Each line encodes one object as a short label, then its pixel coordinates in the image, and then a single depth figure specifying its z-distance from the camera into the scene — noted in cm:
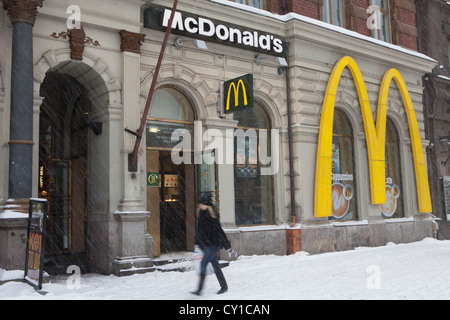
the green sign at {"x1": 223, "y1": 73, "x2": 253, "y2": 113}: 1221
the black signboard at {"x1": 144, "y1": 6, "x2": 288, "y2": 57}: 1191
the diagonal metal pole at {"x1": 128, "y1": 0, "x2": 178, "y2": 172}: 1077
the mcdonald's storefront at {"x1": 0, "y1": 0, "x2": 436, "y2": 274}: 1101
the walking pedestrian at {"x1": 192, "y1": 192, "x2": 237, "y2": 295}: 796
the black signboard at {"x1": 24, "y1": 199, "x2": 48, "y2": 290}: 795
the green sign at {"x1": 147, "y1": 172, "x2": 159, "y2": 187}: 1222
